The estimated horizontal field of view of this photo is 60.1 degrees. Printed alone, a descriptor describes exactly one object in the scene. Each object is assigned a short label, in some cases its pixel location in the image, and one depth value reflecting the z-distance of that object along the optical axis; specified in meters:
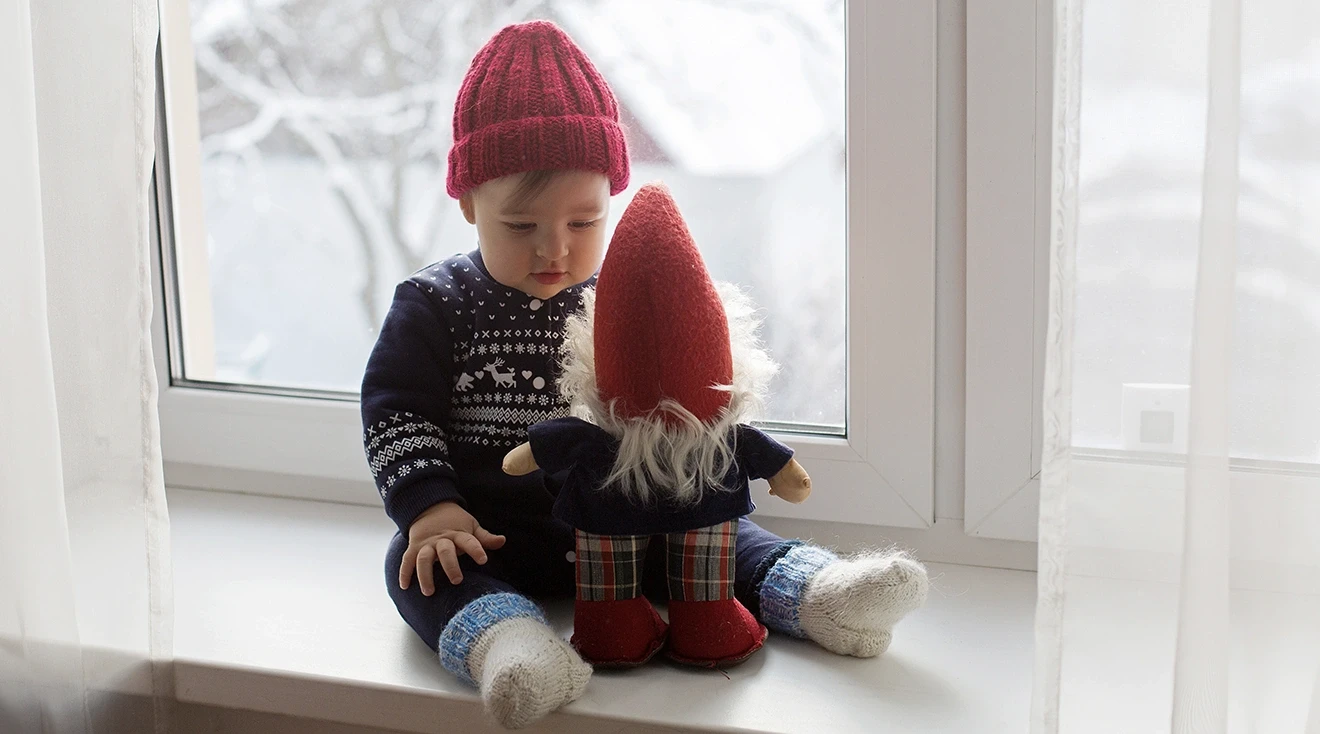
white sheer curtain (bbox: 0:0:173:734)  0.82
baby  0.84
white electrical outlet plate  0.64
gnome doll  0.78
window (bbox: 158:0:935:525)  1.01
